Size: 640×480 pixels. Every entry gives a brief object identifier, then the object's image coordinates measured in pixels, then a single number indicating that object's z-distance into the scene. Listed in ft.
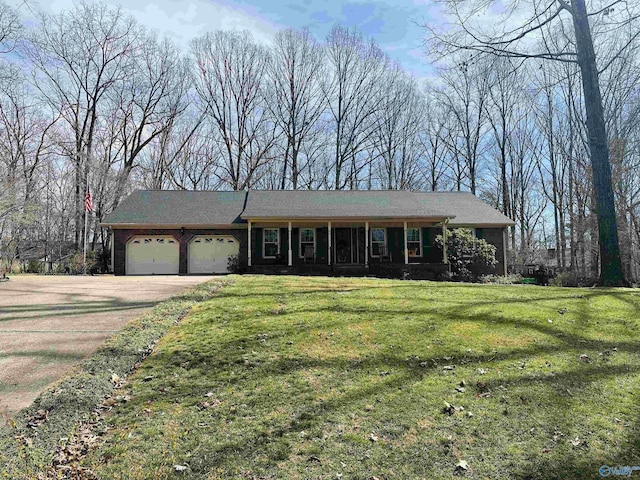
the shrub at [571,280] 57.83
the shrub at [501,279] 61.69
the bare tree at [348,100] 108.78
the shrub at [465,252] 64.54
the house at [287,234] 61.62
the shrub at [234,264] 62.85
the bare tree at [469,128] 106.52
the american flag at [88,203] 64.62
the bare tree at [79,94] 85.46
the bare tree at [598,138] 35.83
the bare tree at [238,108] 107.45
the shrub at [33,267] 67.21
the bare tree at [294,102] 107.55
